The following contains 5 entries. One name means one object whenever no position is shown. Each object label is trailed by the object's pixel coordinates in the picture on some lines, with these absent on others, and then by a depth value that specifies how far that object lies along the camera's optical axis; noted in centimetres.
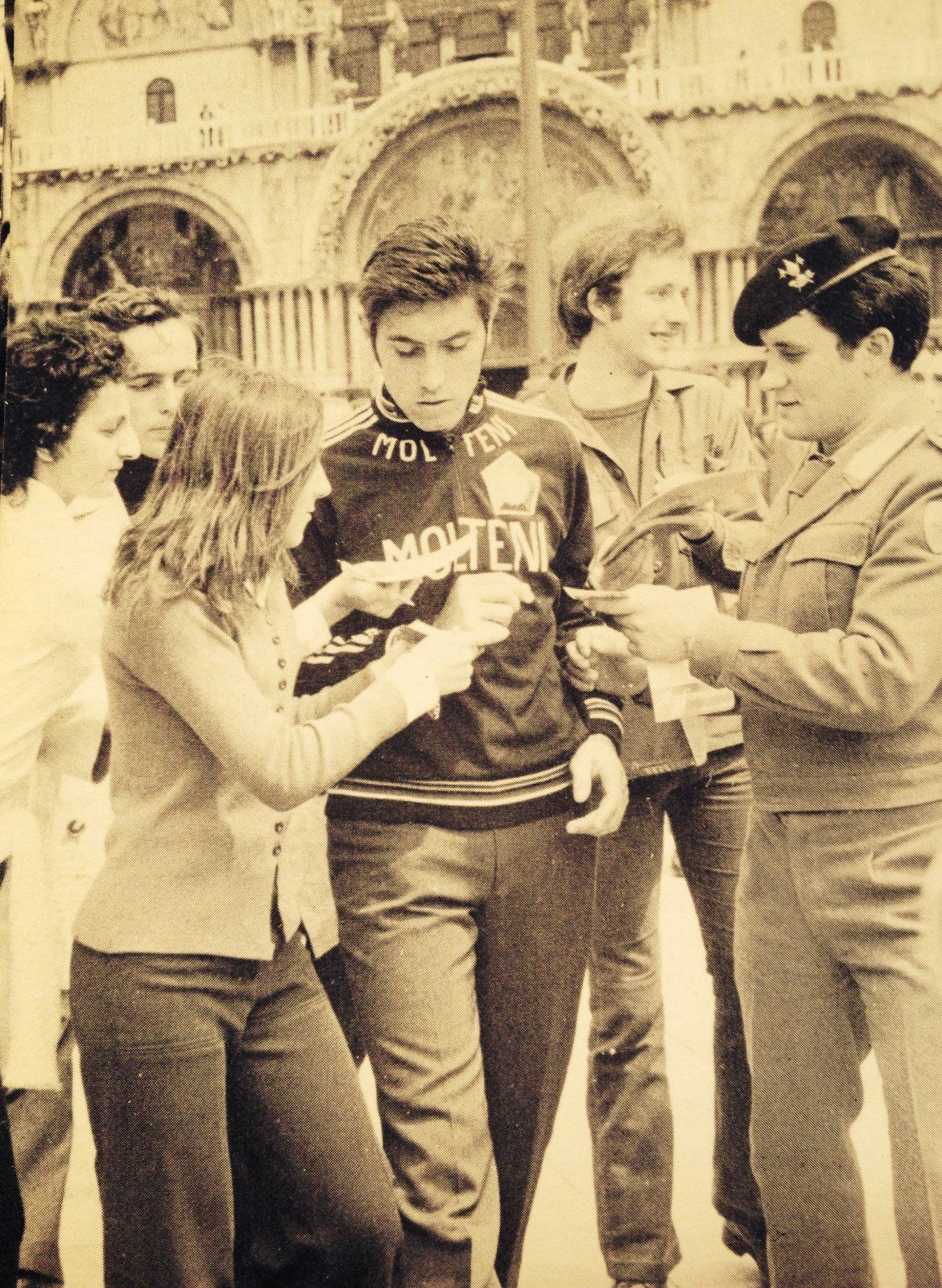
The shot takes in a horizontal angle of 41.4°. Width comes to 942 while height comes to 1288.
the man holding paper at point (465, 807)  178
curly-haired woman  197
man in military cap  156
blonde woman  145
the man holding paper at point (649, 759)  209
